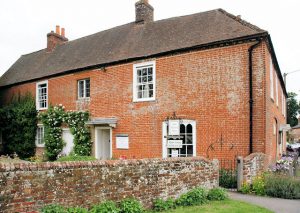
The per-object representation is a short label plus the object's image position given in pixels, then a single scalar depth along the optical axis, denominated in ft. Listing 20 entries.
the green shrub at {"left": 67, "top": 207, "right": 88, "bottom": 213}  21.10
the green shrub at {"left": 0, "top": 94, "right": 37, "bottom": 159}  73.41
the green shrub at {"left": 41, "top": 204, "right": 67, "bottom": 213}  20.09
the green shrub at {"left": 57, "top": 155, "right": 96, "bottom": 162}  48.21
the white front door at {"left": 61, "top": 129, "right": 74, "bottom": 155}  65.62
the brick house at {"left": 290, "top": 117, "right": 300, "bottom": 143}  251.72
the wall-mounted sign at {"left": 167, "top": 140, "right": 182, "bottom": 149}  36.68
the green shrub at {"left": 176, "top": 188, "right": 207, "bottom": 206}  28.96
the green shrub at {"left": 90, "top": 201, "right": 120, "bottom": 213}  22.48
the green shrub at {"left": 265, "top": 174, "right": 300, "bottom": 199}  35.83
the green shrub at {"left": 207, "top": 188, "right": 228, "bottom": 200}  31.94
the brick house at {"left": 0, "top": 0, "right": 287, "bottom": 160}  45.57
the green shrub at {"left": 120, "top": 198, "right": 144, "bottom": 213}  23.90
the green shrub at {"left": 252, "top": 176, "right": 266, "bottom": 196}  37.11
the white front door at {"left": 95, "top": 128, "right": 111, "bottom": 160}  61.98
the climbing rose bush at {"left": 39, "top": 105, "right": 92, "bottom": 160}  62.34
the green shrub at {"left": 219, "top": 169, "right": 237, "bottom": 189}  40.94
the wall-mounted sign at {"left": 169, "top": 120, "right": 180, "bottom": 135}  40.93
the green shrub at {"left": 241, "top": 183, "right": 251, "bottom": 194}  37.65
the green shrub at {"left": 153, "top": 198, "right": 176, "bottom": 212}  26.68
